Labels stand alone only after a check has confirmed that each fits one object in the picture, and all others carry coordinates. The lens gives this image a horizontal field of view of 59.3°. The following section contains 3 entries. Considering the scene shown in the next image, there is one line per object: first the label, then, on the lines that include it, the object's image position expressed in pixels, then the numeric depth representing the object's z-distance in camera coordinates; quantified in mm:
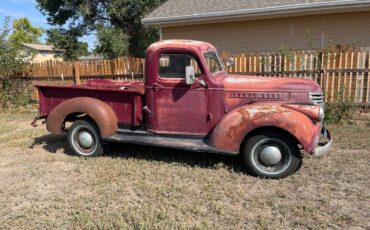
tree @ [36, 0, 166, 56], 20453
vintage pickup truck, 4449
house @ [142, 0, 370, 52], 9023
